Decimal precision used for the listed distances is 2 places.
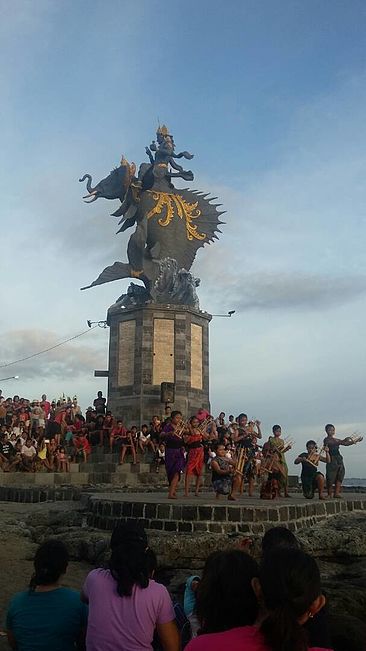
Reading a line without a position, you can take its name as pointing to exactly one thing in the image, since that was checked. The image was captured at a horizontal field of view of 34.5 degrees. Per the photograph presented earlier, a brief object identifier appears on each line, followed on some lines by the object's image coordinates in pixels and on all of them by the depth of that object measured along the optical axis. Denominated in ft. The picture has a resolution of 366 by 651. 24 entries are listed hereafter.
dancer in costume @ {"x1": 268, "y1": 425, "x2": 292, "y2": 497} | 41.75
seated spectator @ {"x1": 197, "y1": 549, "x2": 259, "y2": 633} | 7.95
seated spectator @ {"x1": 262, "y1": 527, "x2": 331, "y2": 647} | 9.08
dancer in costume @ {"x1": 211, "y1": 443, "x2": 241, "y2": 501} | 39.04
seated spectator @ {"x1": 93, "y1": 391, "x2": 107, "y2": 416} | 74.08
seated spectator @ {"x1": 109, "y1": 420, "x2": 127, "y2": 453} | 65.10
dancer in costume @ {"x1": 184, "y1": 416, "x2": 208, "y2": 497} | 40.09
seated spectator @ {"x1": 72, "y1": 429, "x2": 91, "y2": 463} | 65.16
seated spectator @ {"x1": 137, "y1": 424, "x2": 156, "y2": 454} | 65.16
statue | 87.92
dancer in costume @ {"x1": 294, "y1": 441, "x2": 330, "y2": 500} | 41.65
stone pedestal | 80.89
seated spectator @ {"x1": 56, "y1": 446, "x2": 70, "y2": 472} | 60.70
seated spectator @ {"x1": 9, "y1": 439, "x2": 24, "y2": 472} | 58.39
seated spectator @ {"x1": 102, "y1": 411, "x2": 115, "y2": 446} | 67.28
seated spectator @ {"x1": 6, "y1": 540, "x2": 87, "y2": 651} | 10.78
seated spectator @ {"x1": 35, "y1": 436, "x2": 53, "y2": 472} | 59.67
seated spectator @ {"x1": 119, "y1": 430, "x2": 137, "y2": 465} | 63.06
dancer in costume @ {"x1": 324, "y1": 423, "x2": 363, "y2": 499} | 42.34
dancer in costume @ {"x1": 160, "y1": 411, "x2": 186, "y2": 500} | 37.52
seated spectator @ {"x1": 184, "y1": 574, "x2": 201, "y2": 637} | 10.67
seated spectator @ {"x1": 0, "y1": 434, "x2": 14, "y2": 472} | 58.95
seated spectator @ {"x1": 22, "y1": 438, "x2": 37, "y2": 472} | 58.90
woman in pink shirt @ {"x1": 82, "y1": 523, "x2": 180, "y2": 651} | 10.52
